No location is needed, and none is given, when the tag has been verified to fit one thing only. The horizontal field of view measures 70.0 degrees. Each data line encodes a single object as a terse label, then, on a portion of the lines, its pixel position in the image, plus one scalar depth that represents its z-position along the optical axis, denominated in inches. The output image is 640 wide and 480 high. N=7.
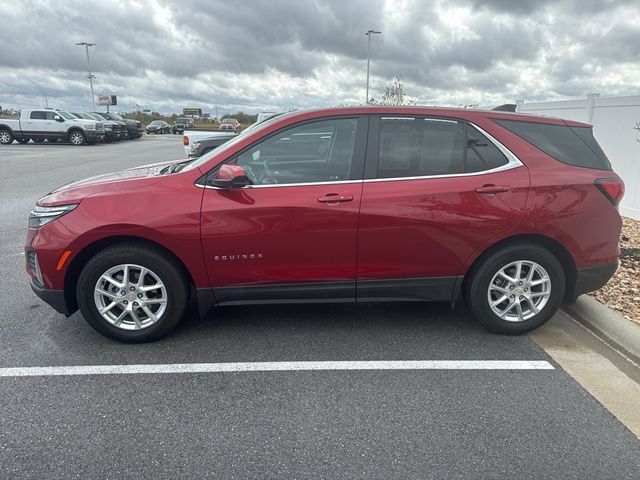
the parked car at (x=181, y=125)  1989.3
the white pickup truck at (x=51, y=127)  1003.3
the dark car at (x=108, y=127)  1091.9
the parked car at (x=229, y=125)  1705.2
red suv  129.6
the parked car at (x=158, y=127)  1848.5
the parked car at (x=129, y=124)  1242.0
